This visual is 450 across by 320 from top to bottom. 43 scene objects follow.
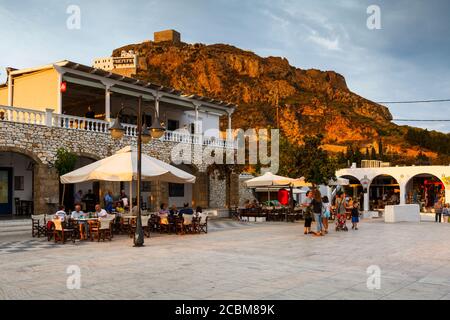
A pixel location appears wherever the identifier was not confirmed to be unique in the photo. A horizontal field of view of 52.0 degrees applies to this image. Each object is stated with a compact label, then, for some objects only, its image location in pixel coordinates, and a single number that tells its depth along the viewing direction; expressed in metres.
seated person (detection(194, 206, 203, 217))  15.04
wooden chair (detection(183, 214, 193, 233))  14.72
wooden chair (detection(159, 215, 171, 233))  15.01
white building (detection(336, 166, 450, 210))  33.53
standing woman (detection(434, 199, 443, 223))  22.89
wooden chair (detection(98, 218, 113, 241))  12.56
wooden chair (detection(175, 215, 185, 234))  14.74
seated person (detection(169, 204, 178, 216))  15.41
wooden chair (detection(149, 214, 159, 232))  15.52
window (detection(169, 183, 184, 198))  27.47
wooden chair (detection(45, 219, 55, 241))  12.70
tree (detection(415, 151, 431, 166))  38.47
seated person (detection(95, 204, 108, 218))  13.09
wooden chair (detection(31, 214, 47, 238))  13.52
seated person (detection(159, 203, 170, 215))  15.44
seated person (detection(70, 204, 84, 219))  13.03
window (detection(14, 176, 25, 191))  20.31
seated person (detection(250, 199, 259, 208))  22.98
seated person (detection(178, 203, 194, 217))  14.91
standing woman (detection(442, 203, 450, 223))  23.22
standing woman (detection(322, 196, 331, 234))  15.40
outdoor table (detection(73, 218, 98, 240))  12.79
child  17.22
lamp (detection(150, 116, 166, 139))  12.56
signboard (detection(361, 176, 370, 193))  35.34
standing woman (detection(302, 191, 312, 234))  14.77
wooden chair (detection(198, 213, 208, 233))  15.36
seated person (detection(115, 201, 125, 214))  15.13
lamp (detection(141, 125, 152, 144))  13.35
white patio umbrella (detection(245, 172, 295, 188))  20.36
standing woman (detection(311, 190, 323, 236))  14.20
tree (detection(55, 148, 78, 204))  18.23
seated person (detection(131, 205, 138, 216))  14.55
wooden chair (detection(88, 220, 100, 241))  12.72
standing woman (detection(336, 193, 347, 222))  16.52
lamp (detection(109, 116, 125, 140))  12.46
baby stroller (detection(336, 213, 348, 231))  16.48
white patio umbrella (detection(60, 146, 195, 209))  13.17
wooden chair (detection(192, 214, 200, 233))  15.10
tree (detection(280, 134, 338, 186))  20.33
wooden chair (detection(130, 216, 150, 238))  13.88
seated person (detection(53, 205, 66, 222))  12.67
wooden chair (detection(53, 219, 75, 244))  12.22
